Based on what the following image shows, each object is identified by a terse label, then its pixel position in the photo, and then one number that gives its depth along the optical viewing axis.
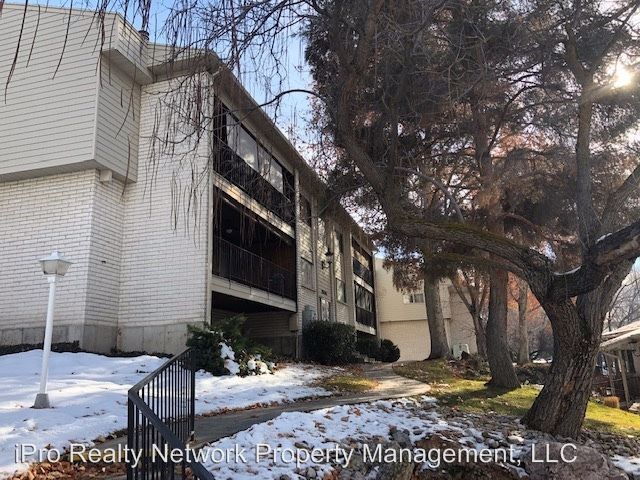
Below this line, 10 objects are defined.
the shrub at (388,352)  29.19
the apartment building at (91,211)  12.33
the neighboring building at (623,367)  20.70
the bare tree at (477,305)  22.99
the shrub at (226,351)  11.12
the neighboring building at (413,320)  41.59
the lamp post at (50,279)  7.02
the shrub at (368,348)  27.28
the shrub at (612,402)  15.80
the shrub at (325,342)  18.97
